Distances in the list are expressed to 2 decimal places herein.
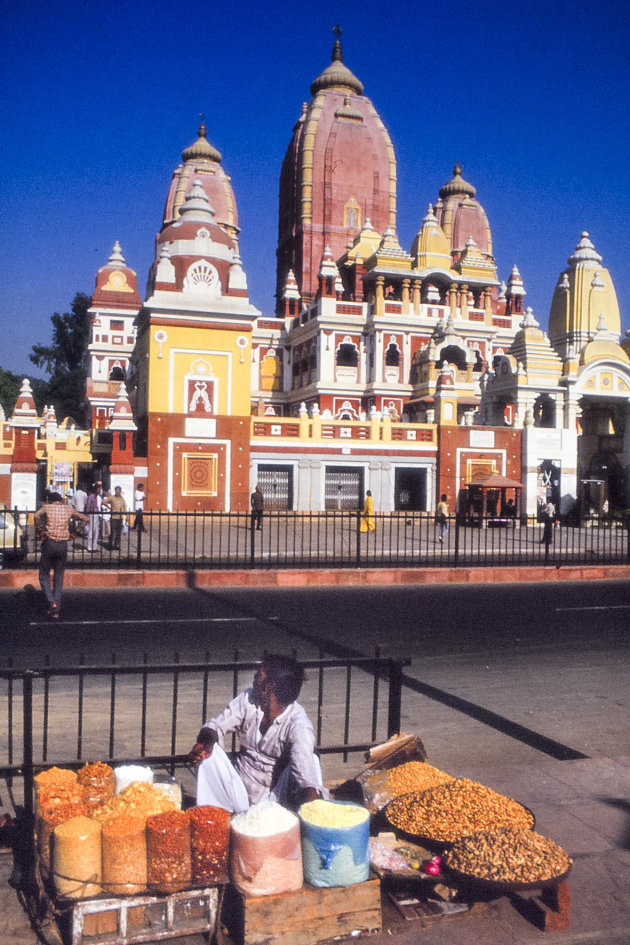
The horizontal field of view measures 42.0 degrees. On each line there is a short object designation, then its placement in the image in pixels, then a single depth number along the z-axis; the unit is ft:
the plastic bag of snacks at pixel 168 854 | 11.44
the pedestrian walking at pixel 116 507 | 59.82
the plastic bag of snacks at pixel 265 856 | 11.23
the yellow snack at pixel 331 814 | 11.76
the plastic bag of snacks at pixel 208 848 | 11.62
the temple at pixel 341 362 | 92.53
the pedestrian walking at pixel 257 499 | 79.94
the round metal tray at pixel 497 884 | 11.64
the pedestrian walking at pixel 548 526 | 53.98
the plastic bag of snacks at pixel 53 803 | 11.85
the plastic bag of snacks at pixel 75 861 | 11.20
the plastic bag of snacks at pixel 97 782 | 12.97
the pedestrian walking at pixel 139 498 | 79.41
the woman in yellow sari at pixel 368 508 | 75.75
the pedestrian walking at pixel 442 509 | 66.78
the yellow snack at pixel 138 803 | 12.08
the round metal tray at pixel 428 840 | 13.00
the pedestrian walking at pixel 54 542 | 33.68
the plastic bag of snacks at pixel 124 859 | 11.35
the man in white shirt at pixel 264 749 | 13.41
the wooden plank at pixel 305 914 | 10.96
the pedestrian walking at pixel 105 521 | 64.80
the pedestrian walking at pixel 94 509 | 56.03
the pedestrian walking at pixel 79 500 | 67.97
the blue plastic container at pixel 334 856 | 11.44
